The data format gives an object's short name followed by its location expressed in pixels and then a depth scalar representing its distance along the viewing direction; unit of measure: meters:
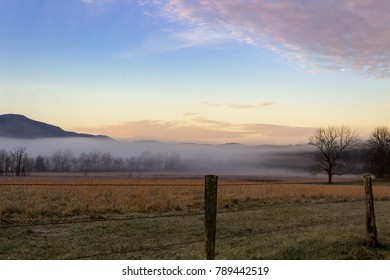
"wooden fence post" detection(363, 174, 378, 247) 9.17
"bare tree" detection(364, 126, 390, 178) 86.19
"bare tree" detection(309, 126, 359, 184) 85.12
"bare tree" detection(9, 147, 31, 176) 127.62
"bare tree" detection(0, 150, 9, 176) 125.03
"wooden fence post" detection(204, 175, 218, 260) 7.12
